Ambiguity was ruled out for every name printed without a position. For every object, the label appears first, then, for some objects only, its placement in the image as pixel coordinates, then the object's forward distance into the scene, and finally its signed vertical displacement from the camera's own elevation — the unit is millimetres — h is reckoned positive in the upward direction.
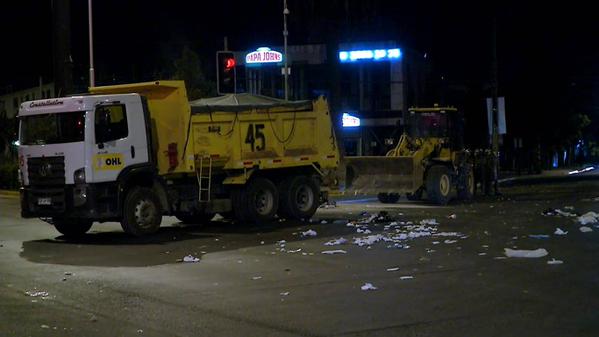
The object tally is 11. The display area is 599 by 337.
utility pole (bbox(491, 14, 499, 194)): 32719 +1570
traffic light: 22312 +2458
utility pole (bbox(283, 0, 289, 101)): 30031 +4892
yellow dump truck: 15539 -3
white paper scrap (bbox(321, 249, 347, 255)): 13409 -1721
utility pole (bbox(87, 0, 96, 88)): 29361 +4938
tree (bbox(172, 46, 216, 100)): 33438 +3760
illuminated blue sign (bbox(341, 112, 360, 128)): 47812 +1991
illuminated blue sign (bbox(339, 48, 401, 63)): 51312 +6522
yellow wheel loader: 24359 -429
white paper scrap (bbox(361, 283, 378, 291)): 9938 -1741
